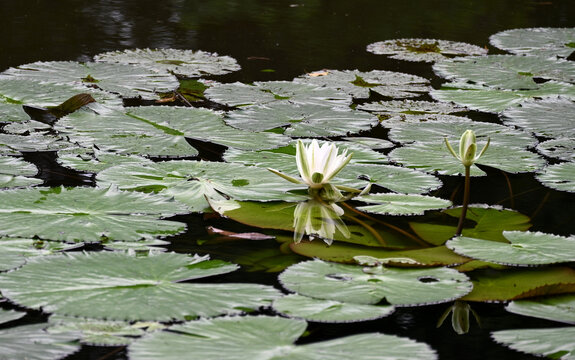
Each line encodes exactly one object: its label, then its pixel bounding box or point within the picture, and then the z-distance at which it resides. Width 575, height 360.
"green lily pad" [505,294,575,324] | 6.00
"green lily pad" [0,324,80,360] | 5.84
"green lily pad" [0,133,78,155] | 6.68
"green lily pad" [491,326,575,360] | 5.90
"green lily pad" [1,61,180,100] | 7.37
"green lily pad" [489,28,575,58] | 9.84
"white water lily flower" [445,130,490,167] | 6.24
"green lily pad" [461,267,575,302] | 6.06
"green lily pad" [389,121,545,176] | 6.67
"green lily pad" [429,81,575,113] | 7.34
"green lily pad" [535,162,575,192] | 6.56
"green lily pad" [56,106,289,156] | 6.73
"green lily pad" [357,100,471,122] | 7.10
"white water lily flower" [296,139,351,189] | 6.42
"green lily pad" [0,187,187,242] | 6.21
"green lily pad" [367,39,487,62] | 9.50
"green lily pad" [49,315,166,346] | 5.89
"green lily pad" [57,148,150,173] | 6.58
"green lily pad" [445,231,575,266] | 6.14
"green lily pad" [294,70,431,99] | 7.77
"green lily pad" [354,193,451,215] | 6.37
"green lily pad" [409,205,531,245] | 6.28
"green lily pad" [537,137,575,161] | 6.77
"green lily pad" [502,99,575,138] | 6.95
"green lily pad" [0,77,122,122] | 6.97
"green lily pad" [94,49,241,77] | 8.28
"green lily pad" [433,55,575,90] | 8.11
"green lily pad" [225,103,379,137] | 6.91
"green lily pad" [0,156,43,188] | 6.46
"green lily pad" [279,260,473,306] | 6.02
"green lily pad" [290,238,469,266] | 6.15
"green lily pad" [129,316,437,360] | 5.85
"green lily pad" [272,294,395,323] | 5.96
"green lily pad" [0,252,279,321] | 5.95
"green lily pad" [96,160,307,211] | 6.42
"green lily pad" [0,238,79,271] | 6.09
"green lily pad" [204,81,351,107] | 7.15
